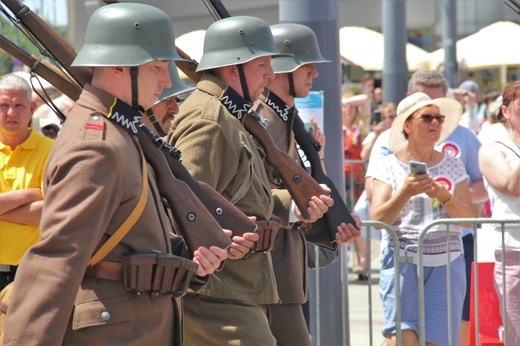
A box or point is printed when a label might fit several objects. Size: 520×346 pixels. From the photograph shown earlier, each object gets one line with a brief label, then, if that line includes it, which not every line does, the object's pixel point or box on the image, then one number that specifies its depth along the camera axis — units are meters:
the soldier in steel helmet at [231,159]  6.58
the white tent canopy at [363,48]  29.82
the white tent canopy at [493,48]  27.60
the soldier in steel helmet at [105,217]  4.80
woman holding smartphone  9.51
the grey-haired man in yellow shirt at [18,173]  8.30
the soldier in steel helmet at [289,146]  7.44
